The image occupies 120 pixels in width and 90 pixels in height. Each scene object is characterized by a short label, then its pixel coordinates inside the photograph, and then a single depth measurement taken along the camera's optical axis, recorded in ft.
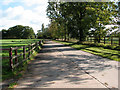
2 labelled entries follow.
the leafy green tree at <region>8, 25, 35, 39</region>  321.81
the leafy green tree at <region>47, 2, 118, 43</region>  39.43
